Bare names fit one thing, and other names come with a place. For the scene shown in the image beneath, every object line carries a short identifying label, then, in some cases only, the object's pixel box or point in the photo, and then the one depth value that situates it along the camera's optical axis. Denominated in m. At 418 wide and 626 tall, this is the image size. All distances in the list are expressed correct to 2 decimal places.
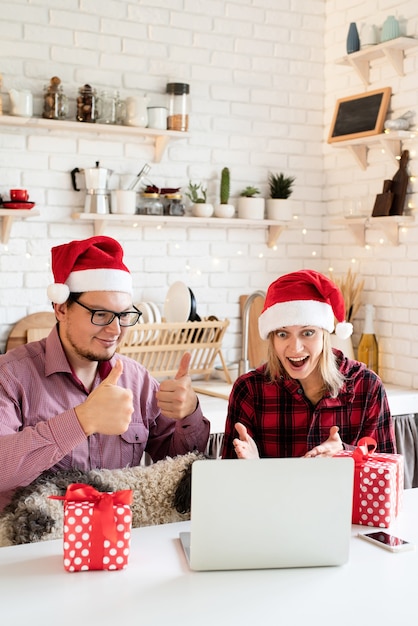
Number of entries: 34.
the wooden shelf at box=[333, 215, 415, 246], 3.78
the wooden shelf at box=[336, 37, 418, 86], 3.69
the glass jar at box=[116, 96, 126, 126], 3.77
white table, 1.40
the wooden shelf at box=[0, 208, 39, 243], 3.47
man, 2.23
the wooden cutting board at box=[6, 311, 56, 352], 3.64
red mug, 3.49
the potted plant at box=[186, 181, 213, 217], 3.97
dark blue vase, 3.94
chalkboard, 3.87
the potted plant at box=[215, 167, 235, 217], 4.03
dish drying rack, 3.62
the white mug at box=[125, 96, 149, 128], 3.72
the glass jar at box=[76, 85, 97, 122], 3.66
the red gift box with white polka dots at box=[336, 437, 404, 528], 1.88
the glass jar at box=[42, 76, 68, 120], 3.58
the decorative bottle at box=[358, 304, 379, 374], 3.94
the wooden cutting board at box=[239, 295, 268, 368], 4.15
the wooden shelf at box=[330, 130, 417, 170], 3.73
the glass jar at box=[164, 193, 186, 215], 3.92
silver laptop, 1.58
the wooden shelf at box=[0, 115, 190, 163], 3.52
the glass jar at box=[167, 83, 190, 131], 3.83
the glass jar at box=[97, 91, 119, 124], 3.73
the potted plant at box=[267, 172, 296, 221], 4.20
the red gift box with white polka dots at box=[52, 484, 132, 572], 1.58
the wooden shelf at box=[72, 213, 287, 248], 3.72
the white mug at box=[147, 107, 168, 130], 3.78
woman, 2.37
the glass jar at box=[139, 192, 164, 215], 3.88
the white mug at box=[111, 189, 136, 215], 3.76
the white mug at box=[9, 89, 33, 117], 3.48
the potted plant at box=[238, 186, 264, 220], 4.12
